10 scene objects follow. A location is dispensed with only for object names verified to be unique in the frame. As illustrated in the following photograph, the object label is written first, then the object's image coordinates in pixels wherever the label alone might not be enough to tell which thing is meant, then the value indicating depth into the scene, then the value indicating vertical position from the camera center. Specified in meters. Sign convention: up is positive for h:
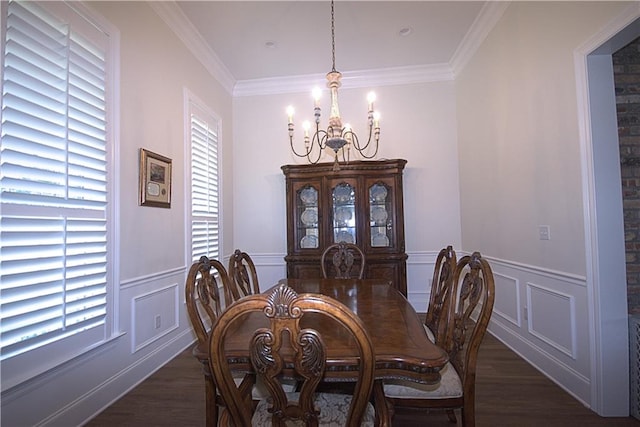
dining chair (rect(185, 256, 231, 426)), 1.39 -0.39
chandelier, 2.13 +0.78
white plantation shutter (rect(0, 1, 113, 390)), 1.46 +0.24
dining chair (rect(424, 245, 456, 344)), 1.68 -0.46
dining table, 1.02 -0.48
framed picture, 2.39 +0.41
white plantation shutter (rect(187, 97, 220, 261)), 3.20 +0.51
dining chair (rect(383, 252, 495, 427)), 1.30 -0.73
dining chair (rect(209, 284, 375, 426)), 0.76 -0.35
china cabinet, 3.66 +0.11
